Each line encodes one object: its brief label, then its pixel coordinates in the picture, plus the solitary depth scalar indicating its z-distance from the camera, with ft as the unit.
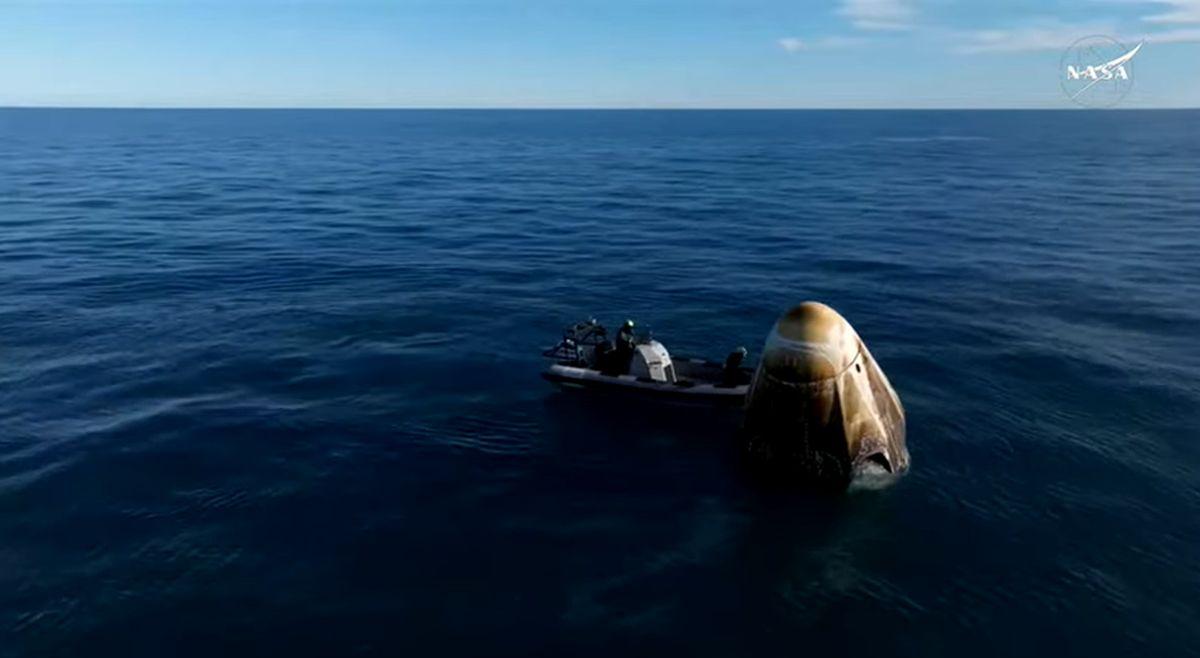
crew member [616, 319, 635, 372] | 103.09
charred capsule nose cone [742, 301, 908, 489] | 73.15
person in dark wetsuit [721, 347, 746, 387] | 97.96
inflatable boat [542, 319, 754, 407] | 96.89
